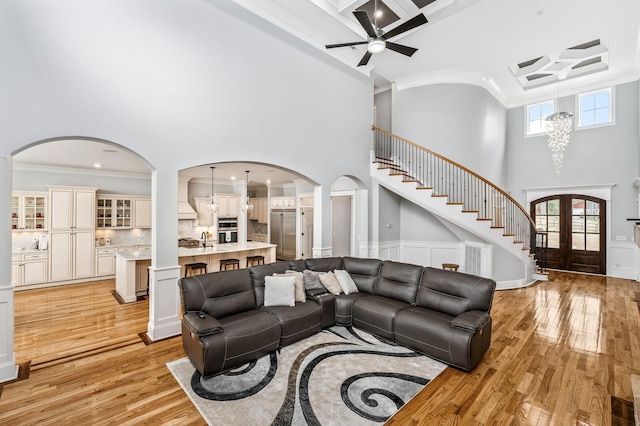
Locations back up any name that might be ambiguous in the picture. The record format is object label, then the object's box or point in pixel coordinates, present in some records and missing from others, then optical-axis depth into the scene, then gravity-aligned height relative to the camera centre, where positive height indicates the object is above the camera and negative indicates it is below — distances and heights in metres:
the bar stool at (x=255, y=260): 7.13 -1.16
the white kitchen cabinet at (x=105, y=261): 7.40 -1.23
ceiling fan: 3.63 +2.41
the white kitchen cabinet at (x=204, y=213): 9.22 +0.01
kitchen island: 5.54 -1.01
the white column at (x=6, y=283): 2.87 -0.70
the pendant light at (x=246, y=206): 8.16 +0.21
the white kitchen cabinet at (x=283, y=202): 10.11 +0.40
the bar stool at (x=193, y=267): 6.01 -1.11
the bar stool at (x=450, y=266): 6.28 -1.14
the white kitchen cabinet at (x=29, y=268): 6.45 -1.24
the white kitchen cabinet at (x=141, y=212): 8.23 +0.04
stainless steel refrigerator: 9.99 -0.68
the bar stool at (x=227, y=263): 6.61 -1.13
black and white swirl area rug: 2.43 -1.68
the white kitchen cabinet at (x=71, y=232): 6.84 -0.47
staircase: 6.19 +0.38
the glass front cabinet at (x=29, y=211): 6.66 +0.05
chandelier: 6.91 +2.14
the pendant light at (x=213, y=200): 7.52 +0.40
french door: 7.85 -0.46
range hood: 8.50 +0.28
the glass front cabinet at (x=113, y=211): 7.65 +0.06
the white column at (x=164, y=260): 3.87 -0.63
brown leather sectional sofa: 3.08 -1.24
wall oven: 9.37 -0.54
